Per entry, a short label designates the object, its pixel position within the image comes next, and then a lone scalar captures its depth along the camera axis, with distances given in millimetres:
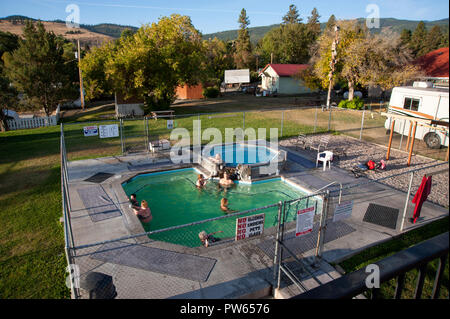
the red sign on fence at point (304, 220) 6105
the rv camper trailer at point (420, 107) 16906
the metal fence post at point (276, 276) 5986
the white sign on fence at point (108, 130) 14930
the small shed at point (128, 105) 30578
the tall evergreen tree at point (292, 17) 79888
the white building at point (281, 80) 48975
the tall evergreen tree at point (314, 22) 71000
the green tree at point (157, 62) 26203
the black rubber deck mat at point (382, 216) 9054
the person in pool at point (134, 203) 9985
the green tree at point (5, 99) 22016
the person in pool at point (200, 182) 12595
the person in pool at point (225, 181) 12812
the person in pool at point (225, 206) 10828
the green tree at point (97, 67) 28078
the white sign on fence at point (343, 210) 6719
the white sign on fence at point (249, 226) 5809
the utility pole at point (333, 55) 28188
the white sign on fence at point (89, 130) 14466
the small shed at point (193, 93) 47844
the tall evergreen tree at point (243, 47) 64750
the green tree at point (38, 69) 27188
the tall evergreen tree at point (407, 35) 55819
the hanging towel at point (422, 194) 8297
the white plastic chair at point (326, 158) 14020
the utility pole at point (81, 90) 32494
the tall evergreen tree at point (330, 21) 69650
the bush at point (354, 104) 30803
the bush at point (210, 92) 46406
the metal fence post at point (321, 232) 6570
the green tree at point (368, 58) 30031
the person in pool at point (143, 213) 9930
